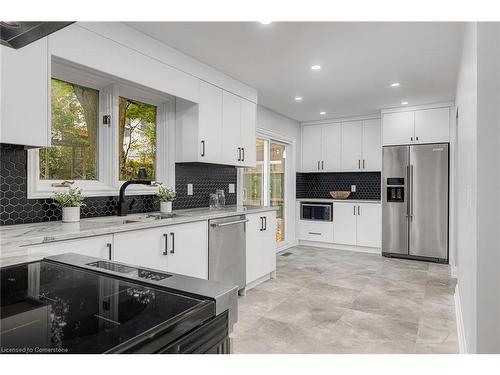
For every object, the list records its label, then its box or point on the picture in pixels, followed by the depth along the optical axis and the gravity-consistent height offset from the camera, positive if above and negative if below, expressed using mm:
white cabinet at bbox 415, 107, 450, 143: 4953 +960
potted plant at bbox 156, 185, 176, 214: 3150 -121
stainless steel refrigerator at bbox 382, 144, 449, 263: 4969 -221
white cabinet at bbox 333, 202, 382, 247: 5668 -650
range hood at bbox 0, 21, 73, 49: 1024 +507
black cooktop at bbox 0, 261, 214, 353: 590 -276
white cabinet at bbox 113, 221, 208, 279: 2242 -470
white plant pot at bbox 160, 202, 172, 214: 3146 -198
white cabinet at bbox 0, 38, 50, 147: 1805 +525
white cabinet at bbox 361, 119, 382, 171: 5820 +738
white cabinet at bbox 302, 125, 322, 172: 6410 +782
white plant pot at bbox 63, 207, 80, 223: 2295 -198
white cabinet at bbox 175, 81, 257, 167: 3364 +649
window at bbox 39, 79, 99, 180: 2486 +415
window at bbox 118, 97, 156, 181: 3053 +463
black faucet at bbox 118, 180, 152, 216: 2752 -56
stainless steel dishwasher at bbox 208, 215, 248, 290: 3082 -630
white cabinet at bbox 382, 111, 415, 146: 5219 +966
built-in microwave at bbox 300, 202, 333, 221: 6086 -459
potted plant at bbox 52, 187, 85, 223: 2281 -118
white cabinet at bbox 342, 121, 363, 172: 6004 +780
